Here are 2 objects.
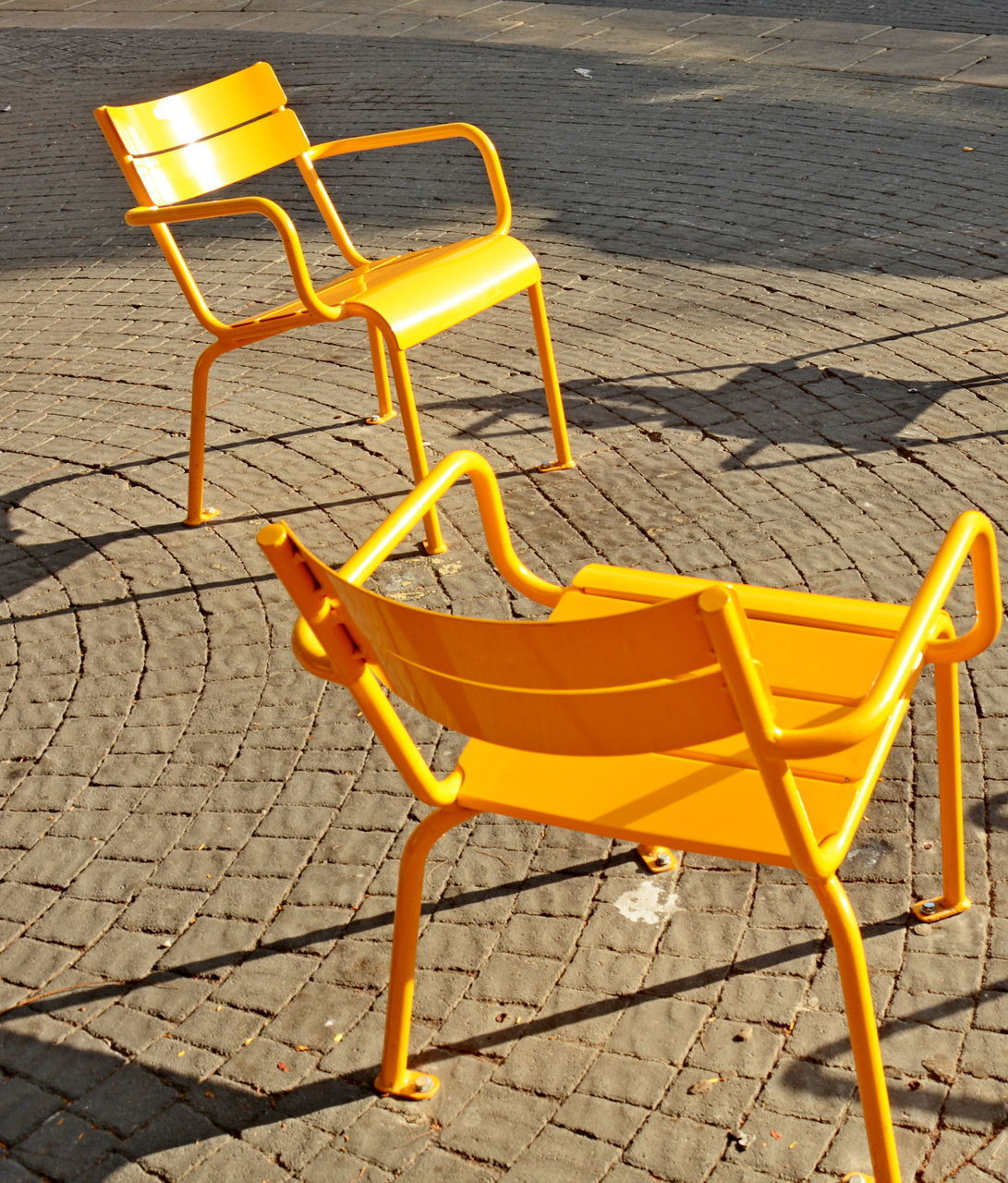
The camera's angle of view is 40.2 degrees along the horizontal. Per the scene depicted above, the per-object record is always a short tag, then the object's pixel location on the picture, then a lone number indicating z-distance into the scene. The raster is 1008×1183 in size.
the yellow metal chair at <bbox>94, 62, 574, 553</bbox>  4.05
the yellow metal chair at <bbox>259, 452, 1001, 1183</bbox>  1.78
